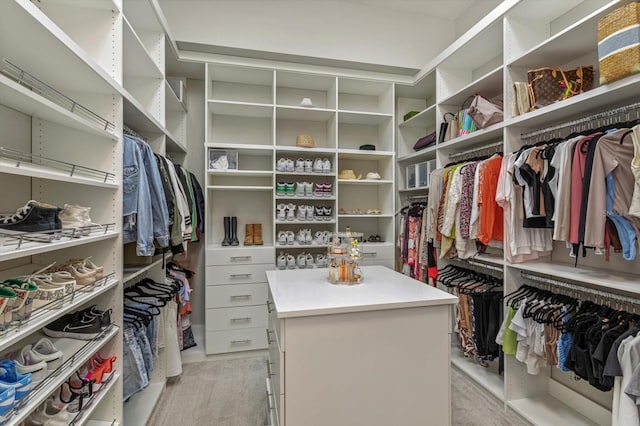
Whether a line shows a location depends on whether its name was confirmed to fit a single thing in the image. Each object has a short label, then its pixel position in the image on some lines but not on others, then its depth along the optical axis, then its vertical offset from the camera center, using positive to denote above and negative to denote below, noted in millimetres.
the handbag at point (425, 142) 3082 +755
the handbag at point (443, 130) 2850 +790
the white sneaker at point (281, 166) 3057 +485
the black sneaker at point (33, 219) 1032 -17
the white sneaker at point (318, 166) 3158 +502
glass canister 1729 -281
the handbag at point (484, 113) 2303 +777
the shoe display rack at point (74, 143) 1081 +338
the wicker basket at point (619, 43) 1341 +778
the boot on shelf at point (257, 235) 3135 -205
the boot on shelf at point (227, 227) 3145 -123
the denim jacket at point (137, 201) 1617 +74
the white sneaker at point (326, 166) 3172 +504
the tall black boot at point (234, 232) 3081 -173
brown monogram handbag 1851 +810
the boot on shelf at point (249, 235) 3117 -204
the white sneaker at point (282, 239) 3061 -236
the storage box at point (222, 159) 2990 +543
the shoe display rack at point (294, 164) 2998 +545
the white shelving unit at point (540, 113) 1690 +612
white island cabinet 1290 -624
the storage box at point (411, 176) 3357 +438
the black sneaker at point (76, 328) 1400 -519
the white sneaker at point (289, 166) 3072 +488
